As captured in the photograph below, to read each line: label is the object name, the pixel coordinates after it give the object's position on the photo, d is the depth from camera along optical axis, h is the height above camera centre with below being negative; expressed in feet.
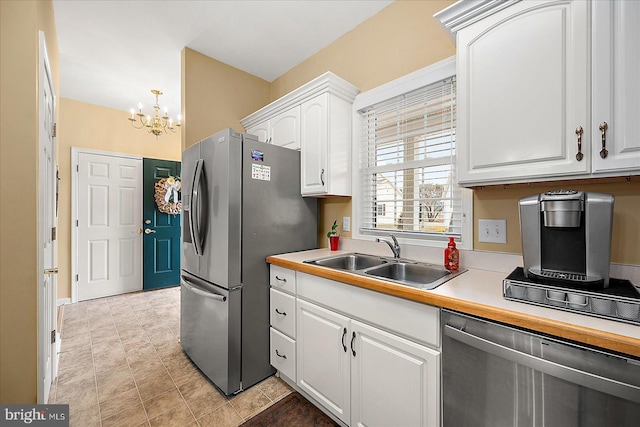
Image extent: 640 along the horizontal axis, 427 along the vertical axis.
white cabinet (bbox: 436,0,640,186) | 3.23 +1.70
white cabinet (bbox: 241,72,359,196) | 6.89 +2.16
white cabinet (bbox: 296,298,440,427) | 3.78 -2.63
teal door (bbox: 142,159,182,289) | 14.01 -0.89
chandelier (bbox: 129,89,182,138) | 10.89 +3.70
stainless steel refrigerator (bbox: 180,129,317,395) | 5.95 -0.72
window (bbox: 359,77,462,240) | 5.86 +1.14
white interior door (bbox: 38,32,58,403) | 4.65 -0.32
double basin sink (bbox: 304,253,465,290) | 5.36 -1.20
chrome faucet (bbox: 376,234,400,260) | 6.10 -0.81
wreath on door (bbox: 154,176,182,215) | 14.25 +0.91
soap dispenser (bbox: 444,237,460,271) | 5.06 -0.84
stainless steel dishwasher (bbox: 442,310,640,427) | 2.48 -1.78
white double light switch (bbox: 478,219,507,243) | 4.97 -0.34
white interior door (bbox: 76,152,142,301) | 12.56 -0.62
